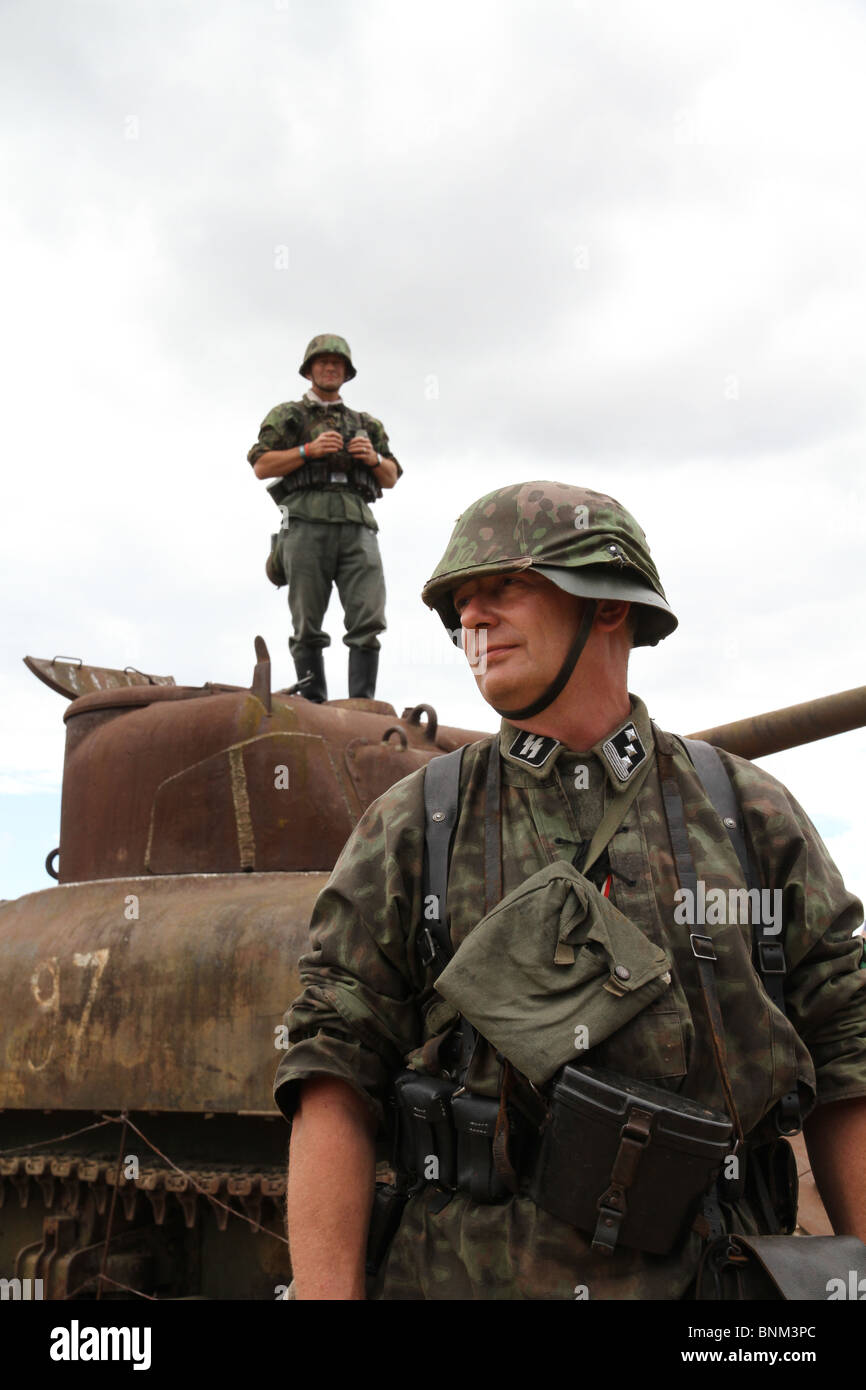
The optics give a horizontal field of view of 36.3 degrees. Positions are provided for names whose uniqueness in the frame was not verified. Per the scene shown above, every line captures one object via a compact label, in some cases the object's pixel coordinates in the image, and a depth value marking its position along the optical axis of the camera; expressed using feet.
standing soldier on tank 24.88
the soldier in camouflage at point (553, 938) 6.94
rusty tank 17.75
